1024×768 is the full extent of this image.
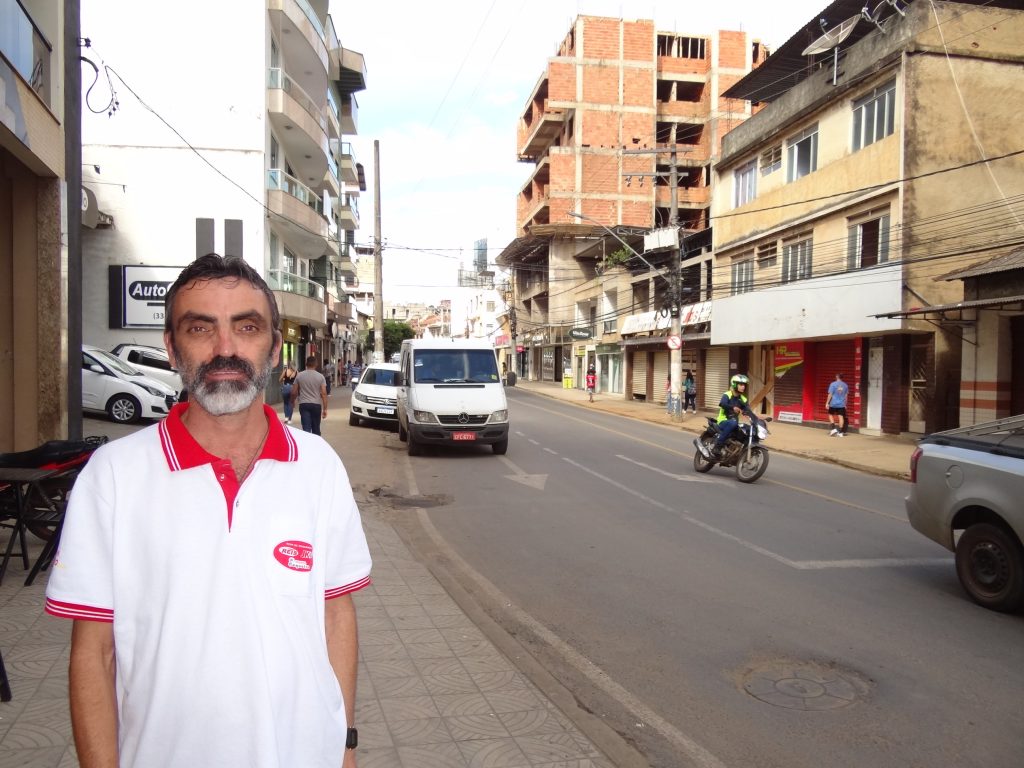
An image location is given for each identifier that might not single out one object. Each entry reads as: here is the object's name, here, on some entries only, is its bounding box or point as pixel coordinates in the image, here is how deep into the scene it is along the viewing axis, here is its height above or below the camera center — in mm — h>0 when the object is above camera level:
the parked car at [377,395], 19719 -992
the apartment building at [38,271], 9422 +1073
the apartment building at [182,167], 23734 +6302
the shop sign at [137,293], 23672 +2018
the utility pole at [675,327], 25297 +1224
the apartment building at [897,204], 18047 +4279
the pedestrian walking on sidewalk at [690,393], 30062 -1262
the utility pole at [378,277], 32250 +3609
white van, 14133 -705
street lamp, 25344 -86
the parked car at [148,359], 20859 -91
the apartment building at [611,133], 50969 +16489
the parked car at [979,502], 5574 -1097
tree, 89875 +3072
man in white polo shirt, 1557 -531
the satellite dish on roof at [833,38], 20094 +9247
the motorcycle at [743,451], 11906 -1468
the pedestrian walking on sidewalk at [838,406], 19938 -1122
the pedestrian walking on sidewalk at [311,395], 13141 -665
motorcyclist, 12218 -768
